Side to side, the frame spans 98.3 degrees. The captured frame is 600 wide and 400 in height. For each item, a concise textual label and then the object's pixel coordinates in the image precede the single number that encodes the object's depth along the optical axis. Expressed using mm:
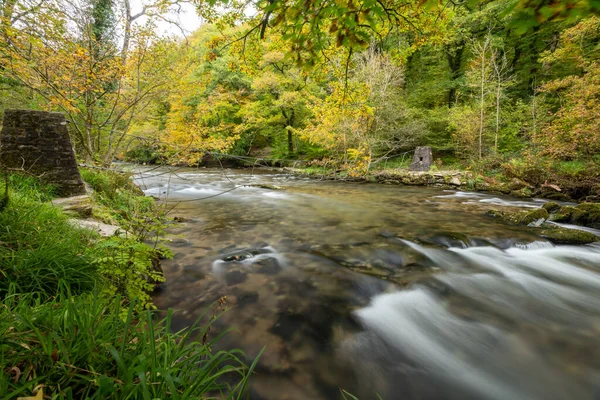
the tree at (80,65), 5383
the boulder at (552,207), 6954
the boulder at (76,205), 3370
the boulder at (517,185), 10123
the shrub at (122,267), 2064
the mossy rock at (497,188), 10359
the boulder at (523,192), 9742
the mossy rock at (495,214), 6516
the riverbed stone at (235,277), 3195
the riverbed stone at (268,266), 3527
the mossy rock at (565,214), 6223
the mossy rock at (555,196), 8945
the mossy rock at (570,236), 4707
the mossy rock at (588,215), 5874
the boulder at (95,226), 2920
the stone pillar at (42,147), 3760
